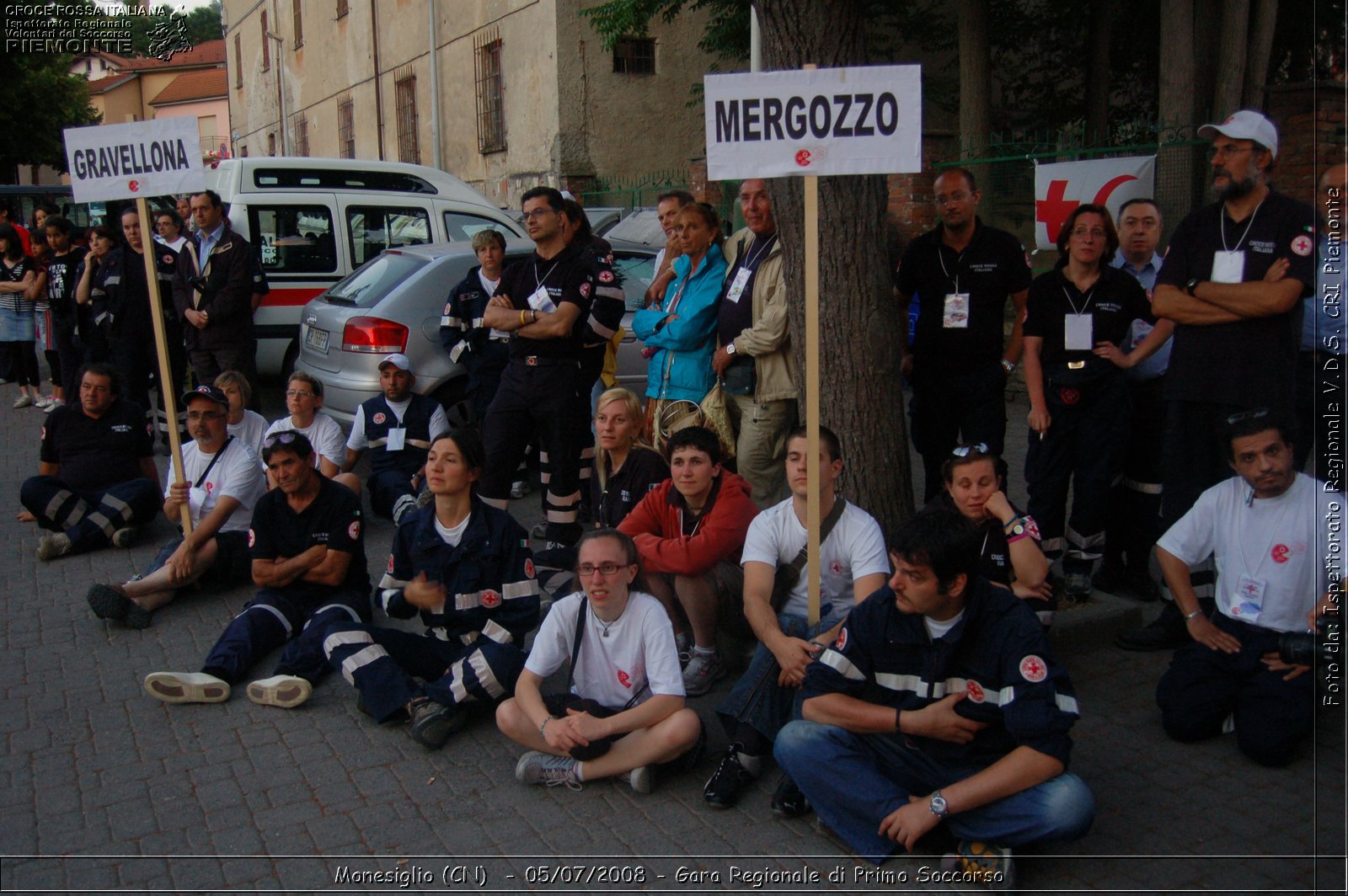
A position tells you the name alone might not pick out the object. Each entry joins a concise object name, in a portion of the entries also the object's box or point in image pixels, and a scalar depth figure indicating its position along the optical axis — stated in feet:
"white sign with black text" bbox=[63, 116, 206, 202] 21.72
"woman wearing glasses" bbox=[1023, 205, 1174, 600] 18.83
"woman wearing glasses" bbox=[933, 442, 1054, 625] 15.02
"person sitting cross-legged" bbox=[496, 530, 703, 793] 13.67
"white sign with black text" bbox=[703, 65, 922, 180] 13.73
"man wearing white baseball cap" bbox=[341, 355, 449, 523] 25.38
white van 36.24
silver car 28.37
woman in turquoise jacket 21.11
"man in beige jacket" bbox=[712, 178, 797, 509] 19.69
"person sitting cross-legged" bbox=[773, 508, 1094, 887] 11.57
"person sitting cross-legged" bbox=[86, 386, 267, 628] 20.71
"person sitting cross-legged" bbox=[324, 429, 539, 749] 15.62
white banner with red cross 34.06
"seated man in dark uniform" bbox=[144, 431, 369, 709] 17.72
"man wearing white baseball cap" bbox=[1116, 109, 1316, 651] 15.81
